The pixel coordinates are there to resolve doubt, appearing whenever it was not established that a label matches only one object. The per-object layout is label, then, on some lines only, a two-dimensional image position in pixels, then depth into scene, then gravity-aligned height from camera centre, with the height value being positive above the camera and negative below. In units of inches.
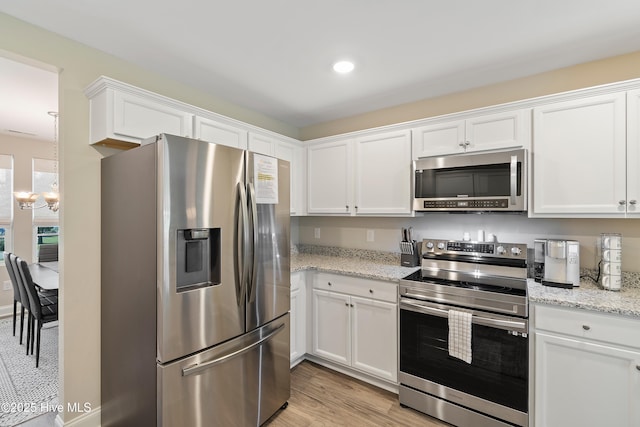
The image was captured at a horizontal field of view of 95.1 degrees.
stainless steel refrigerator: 59.1 -16.8
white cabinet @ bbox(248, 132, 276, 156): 106.8 +25.8
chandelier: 142.0 +7.7
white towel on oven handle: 75.7 -32.2
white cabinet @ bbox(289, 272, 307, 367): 102.9 -38.3
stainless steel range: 71.8 -33.5
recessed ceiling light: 85.4 +43.3
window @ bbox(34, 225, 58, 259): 179.0 -14.8
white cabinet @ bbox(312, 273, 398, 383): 91.7 -37.6
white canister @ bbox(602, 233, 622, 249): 73.7 -7.6
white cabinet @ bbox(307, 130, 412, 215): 103.9 +14.2
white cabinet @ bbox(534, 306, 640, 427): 61.4 -34.9
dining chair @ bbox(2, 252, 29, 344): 120.5 -34.1
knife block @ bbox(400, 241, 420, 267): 105.6 -16.9
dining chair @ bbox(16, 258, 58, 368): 106.3 -36.0
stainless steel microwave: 82.3 +9.0
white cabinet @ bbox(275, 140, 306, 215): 122.6 +17.3
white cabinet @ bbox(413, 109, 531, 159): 84.0 +24.0
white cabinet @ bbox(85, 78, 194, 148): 69.7 +24.9
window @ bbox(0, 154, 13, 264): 166.6 +7.0
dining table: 113.4 -28.3
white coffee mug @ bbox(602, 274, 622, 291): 73.4 -17.7
